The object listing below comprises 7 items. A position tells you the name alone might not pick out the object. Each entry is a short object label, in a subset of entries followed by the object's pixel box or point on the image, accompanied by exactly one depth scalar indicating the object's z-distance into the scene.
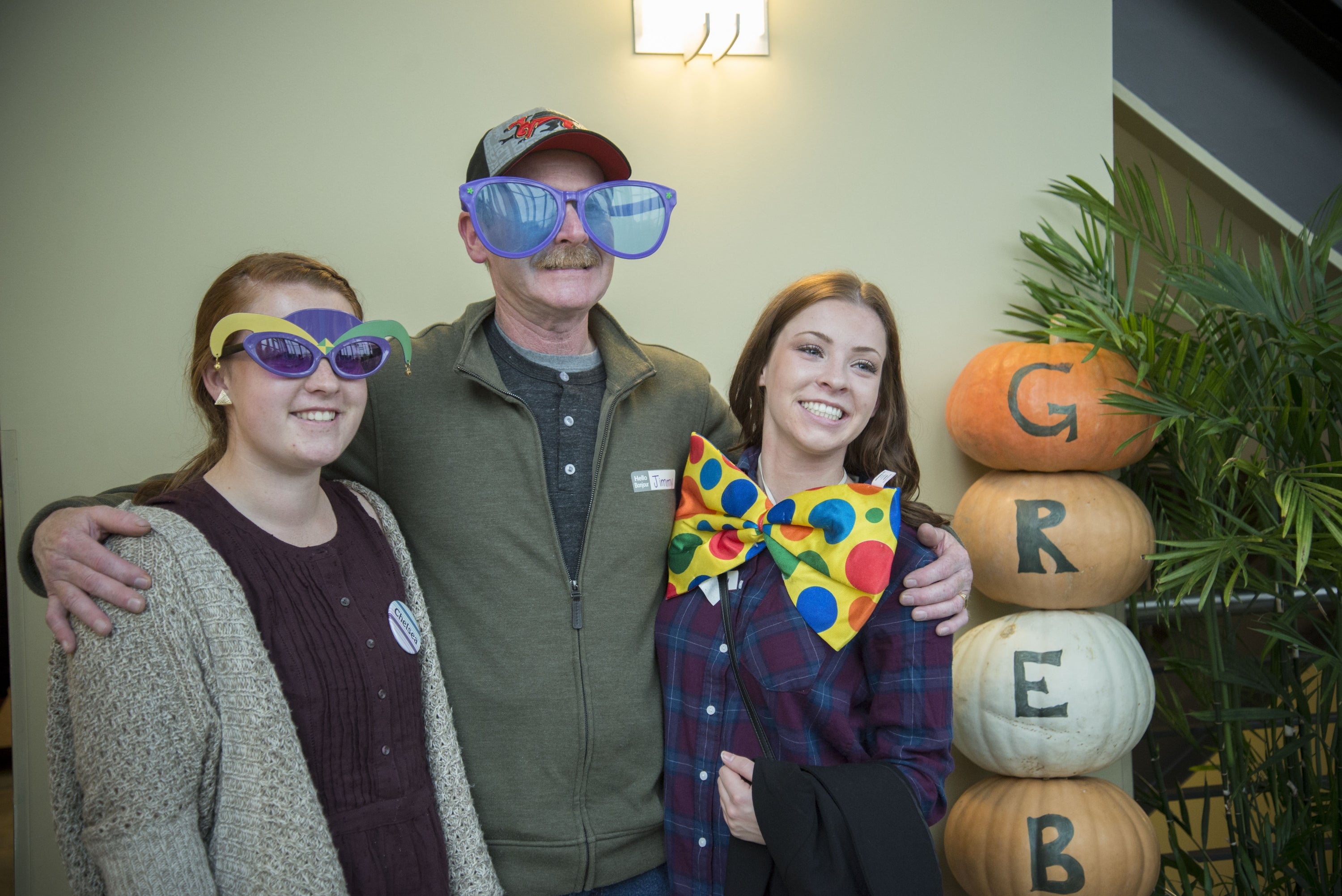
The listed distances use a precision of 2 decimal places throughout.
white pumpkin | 2.47
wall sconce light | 2.71
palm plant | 2.37
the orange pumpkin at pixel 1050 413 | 2.54
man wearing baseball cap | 1.64
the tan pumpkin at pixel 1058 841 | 2.46
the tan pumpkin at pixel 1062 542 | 2.54
